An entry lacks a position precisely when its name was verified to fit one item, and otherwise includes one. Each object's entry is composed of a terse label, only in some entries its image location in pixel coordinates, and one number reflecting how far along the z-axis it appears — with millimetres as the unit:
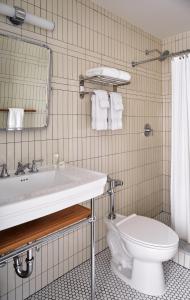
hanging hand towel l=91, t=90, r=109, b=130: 1836
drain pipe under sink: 1287
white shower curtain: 1979
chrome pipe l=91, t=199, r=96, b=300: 1407
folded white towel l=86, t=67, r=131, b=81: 1711
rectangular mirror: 1410
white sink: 930
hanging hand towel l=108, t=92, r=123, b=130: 1934
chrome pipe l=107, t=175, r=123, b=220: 1898
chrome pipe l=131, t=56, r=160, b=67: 2334
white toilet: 1554
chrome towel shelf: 1812
